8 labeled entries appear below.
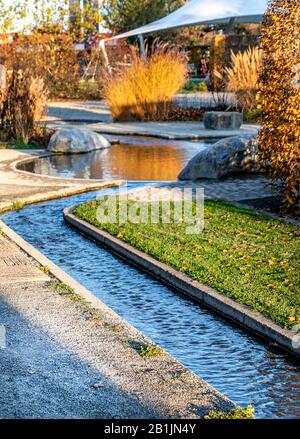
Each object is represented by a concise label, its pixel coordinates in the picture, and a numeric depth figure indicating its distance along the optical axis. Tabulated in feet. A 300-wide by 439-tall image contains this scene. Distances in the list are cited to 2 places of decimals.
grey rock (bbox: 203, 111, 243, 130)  68.44
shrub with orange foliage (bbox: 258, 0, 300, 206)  31.91
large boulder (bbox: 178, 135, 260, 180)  42.08
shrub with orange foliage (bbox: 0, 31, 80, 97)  106.93
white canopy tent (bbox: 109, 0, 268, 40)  94.84
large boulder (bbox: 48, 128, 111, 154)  56.85
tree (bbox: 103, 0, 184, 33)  146.20
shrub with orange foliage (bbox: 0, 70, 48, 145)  59.26
